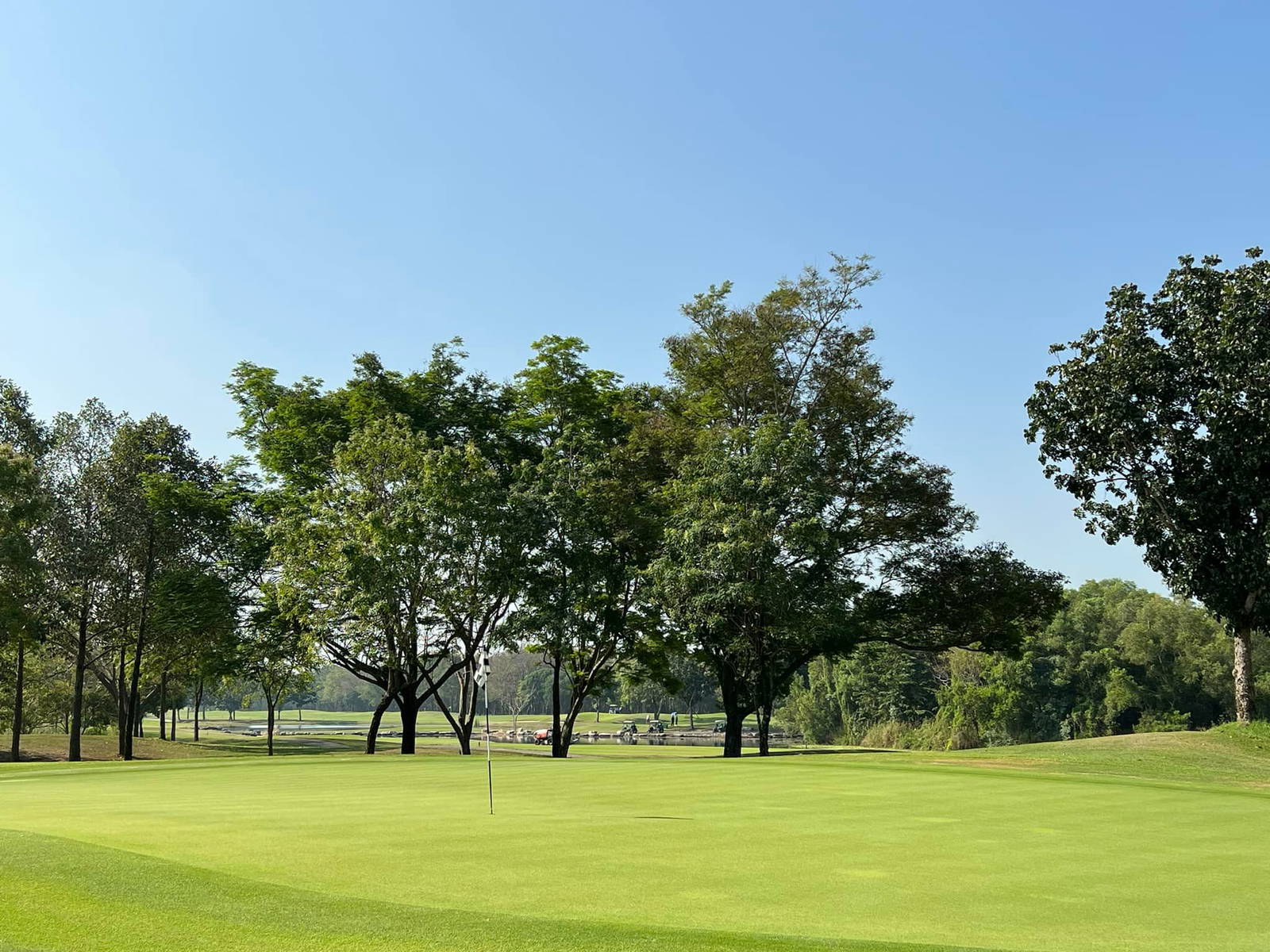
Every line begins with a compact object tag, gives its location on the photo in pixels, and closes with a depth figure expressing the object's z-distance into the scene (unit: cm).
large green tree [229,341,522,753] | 3934
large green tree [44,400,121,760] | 4597
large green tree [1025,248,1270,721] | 3472
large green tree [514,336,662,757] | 4206
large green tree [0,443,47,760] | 4097
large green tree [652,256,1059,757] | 3853
